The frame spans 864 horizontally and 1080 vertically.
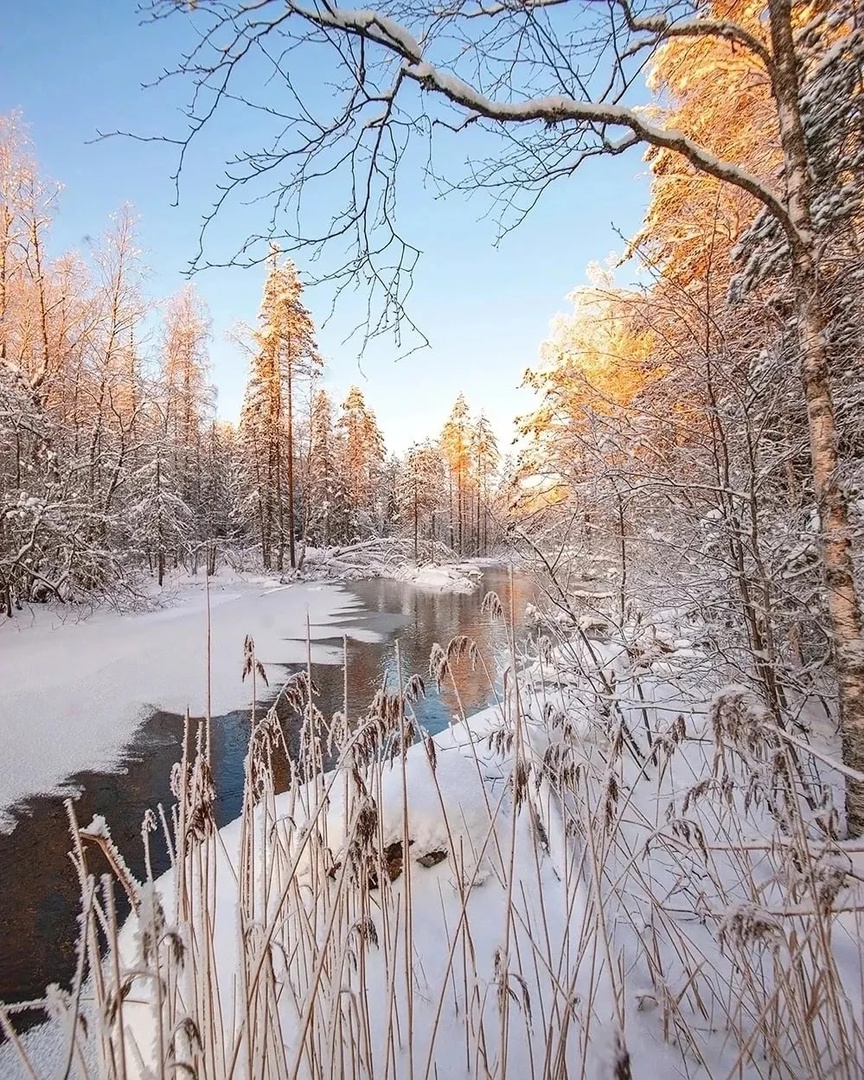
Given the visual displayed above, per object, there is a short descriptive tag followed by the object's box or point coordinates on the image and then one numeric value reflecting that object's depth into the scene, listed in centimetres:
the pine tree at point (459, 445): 4291
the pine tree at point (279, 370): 2367
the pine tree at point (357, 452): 3778
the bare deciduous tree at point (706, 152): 232
